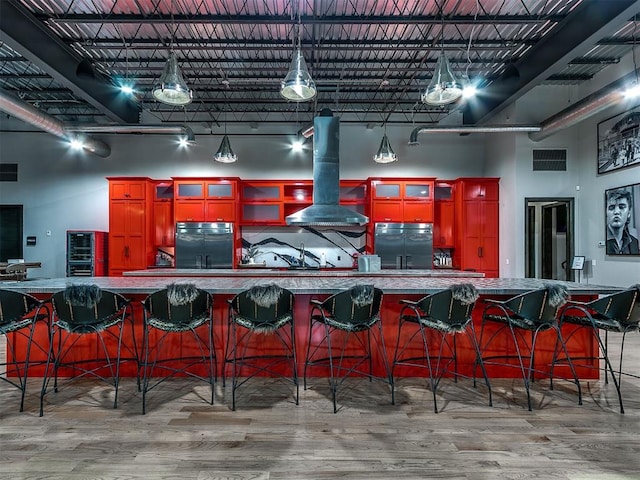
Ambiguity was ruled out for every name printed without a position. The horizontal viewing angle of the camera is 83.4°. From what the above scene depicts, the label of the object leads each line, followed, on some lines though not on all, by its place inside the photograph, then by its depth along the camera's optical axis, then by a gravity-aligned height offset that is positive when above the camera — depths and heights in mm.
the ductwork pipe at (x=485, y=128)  6016 +1908
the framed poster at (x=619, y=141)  5191 +1517
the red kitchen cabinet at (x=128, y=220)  7098 +453
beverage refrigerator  6996 -209
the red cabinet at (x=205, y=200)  7109 +844
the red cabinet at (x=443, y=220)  7477 +449
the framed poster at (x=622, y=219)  5195 +330
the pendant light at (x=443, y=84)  3169 +1395
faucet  7632 -252
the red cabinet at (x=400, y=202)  7168 +796
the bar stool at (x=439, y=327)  2695 -678
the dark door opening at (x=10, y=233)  7652 +225
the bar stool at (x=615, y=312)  2729 -551
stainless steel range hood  4895 +1077
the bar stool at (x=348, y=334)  2699 -829
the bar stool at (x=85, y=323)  2625 -607
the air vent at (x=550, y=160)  6500 +1466
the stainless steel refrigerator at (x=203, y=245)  6992 -44
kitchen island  3123 -628
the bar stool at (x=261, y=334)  2689 -827
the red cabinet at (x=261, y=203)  7336 +809
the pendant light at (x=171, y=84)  3281 +1462
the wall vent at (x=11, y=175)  7668 +1463
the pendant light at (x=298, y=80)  3189 +1442
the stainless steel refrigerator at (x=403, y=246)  7059 -82
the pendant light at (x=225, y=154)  5961 +1469
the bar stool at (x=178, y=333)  2684 -815
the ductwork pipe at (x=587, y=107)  4349 +1850
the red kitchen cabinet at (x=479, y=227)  7117 +285
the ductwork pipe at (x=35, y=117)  4797 +1887
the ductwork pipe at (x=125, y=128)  5988 +1926
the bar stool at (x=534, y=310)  2719 -528
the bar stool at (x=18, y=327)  2680 -660
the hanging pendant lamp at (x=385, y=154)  5955 +1456
